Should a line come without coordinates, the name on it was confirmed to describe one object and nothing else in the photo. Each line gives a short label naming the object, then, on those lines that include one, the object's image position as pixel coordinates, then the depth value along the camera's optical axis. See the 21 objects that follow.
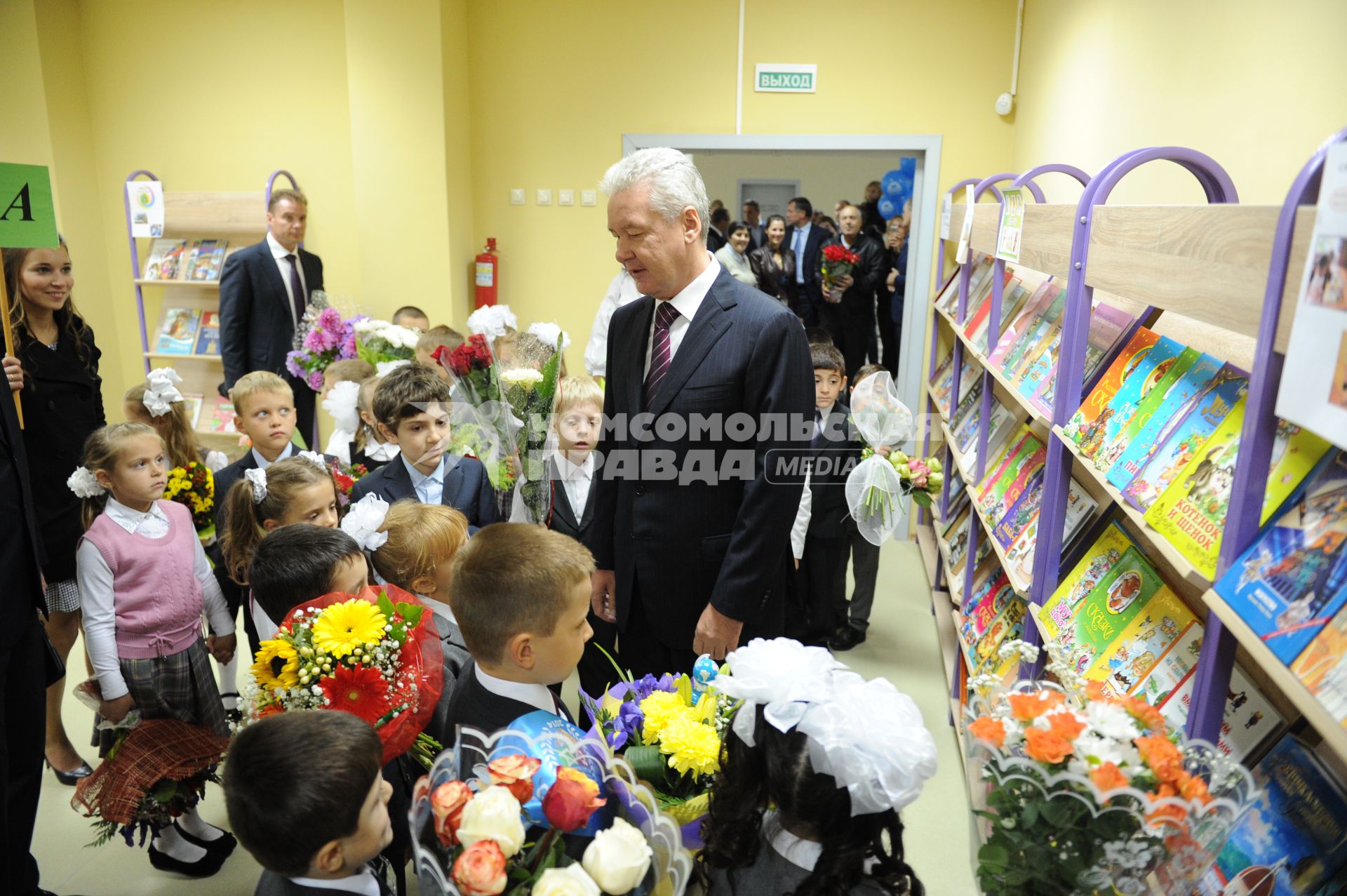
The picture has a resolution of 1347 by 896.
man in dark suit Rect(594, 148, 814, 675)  2.00
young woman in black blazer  2.85
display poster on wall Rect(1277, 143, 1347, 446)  0.93
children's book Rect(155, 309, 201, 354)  5.97
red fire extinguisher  5.54
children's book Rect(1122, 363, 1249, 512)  1.46
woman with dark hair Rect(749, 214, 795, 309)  6.18
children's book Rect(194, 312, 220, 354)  5.93
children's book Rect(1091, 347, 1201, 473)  1.66
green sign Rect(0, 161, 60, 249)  2.25
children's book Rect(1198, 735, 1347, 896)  1.15
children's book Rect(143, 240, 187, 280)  5.88
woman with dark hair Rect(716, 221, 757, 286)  5.73
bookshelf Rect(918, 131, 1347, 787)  1.08
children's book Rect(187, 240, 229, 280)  5.85
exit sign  5.20
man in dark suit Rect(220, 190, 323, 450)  4.99
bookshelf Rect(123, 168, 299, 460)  5.74
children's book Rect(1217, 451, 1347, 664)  1.01
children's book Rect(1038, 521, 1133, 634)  1.91
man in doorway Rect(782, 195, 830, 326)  6.92
